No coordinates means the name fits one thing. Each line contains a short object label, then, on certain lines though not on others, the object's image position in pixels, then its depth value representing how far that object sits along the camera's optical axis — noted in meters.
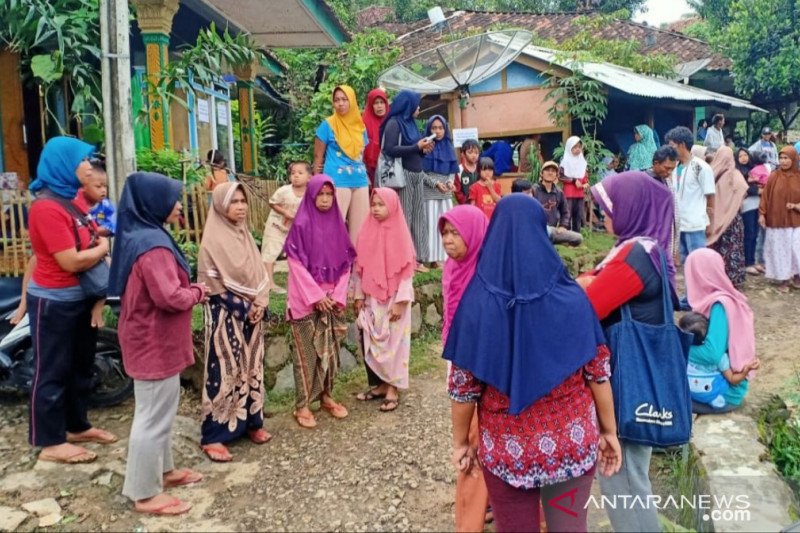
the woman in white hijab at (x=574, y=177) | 9.52
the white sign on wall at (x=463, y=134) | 9.43
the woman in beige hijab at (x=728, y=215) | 7.54
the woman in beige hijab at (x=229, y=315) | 3.79
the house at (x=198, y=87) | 6.81
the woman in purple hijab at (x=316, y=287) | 4.29
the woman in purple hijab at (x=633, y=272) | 2.39
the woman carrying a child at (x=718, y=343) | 3.89
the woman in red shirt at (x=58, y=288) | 3.45
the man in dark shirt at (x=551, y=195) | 7.96
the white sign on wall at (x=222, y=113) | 9.69
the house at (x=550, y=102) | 11.62
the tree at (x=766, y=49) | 14.92
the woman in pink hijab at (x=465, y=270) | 2.83
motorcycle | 4.17
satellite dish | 9.69
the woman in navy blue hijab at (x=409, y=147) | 5.88
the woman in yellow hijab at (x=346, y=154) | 5.68
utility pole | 4.40
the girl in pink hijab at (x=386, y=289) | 4.47
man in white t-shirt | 6.74
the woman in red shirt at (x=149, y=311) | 3.13
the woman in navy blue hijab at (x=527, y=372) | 2.01
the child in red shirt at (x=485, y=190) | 6.76
